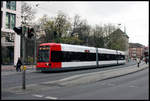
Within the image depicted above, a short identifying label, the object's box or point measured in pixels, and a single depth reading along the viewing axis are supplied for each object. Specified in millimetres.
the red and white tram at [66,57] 21516
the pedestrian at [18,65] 24416
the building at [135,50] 177062
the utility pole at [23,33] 11136
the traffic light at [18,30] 11289
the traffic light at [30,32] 11336
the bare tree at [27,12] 35969
